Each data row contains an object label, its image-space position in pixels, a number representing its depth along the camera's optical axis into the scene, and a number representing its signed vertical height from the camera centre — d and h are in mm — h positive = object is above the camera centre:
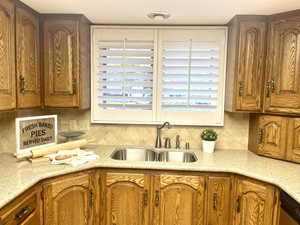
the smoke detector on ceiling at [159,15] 1915 +723
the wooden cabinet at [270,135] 1893 -299
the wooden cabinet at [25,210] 1218 -668
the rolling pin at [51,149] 1771 -431
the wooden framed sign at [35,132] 1764 -291
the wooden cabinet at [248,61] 1938 +343
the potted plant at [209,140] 2188 -389
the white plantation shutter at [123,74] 2293 +249
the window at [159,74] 2262 +250
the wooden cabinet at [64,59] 2025 +347
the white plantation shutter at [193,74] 2256 +256
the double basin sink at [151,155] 2242 -566
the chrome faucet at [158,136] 2325 -382
